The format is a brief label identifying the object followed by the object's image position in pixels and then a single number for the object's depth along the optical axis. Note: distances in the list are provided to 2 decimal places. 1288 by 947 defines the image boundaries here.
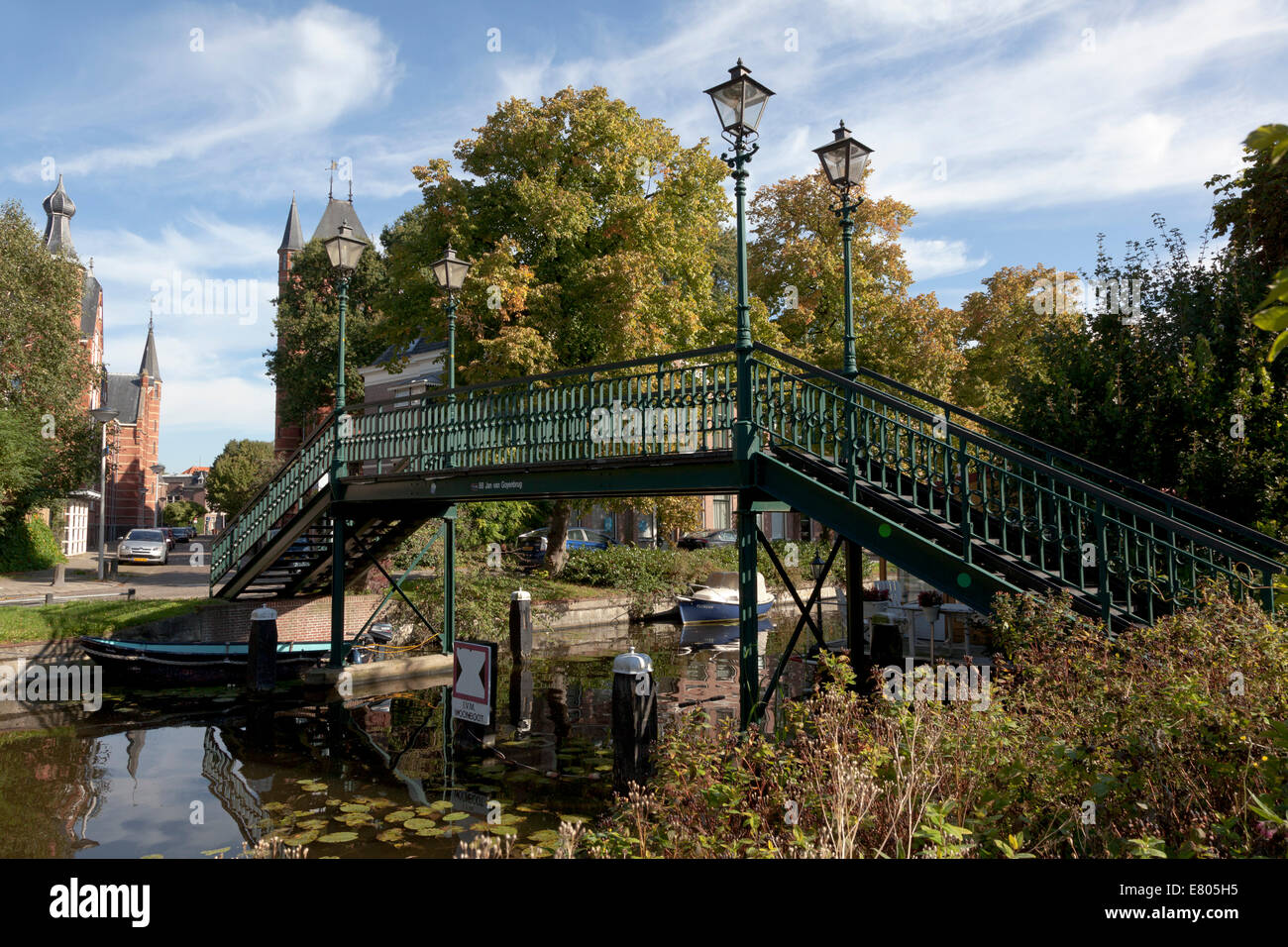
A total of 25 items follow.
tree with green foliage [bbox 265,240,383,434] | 38.22
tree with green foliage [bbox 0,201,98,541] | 27.56
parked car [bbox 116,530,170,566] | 33.47
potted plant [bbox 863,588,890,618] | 17.89
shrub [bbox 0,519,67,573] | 27.56
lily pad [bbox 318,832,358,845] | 7.01
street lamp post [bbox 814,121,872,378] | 9.38
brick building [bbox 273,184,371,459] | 43.45
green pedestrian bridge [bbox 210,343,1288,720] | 6.54
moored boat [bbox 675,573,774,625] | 23.61
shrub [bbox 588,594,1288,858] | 3.90
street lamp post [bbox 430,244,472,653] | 13.71
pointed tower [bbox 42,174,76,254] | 55.53
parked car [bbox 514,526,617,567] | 29.06
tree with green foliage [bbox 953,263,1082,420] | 30.03
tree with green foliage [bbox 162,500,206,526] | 79.12
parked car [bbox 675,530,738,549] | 35.12
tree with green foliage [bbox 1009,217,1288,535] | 9.15
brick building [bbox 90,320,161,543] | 75.94
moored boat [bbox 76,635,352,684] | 13.27
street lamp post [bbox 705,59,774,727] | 8.39
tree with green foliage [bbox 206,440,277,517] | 54.03
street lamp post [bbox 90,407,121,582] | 24.27
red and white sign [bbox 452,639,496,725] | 9.47
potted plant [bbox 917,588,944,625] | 14.05
